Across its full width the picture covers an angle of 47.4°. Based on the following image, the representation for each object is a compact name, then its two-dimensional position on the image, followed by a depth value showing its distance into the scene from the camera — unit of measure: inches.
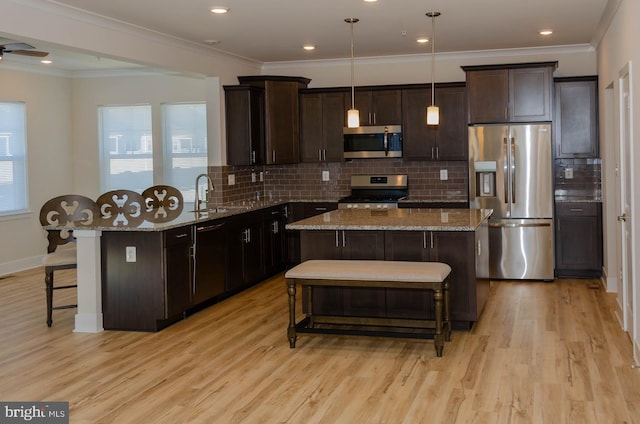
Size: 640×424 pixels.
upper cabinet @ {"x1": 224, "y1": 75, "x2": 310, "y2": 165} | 341.1
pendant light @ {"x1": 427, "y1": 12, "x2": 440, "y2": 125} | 242.8
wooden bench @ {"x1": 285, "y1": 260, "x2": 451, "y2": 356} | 201.0
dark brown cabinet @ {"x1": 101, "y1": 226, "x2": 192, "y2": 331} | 237.1
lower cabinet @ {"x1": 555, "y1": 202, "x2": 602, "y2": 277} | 320.8
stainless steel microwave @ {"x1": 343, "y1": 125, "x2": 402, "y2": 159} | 353.1
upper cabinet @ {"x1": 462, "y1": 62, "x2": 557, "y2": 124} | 320.2
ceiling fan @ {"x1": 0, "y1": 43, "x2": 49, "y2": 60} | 254.3
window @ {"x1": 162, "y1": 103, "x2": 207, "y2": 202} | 401.4
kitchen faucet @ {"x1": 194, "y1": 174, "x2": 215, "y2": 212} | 290.8
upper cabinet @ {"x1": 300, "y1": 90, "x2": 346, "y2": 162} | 362.9
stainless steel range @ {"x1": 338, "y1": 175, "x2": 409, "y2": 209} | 352.5
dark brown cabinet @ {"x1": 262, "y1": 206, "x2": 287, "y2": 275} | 332.8
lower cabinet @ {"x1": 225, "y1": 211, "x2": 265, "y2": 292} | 292.4
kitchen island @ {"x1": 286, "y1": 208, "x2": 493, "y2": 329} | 225.9
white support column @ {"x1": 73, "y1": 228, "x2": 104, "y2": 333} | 239.5
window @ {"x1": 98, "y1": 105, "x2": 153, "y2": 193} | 410.0
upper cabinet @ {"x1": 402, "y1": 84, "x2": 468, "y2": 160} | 341.7
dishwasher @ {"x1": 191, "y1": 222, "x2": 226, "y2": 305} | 260.2
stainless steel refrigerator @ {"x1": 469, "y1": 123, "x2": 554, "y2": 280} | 319.3
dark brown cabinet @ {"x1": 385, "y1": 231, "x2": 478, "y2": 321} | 226.2
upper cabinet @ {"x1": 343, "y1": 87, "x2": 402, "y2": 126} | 351.9
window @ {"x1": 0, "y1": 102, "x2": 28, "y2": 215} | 370.6
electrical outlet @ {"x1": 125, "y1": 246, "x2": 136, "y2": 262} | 238.2
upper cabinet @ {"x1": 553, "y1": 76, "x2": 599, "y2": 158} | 324.5
